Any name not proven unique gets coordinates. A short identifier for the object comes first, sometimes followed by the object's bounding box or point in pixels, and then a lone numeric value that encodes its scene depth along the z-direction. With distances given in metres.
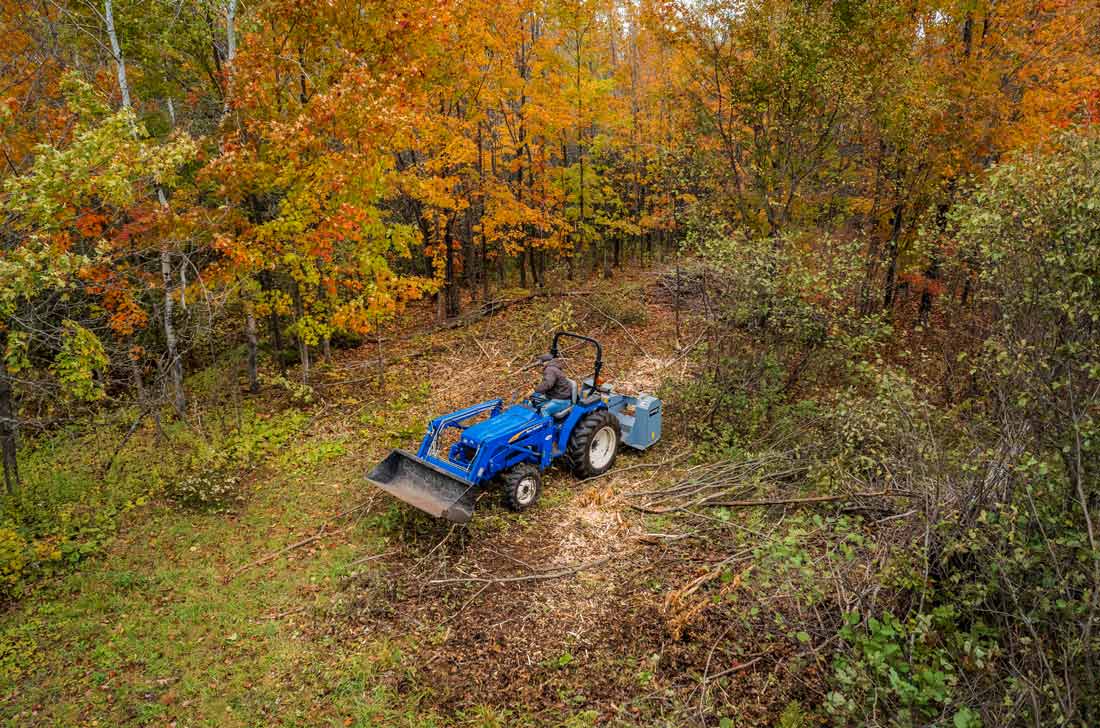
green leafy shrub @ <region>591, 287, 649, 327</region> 14.62
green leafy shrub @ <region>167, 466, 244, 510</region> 7.80
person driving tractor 7.82
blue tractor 6.77
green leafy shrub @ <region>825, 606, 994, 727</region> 3.59
